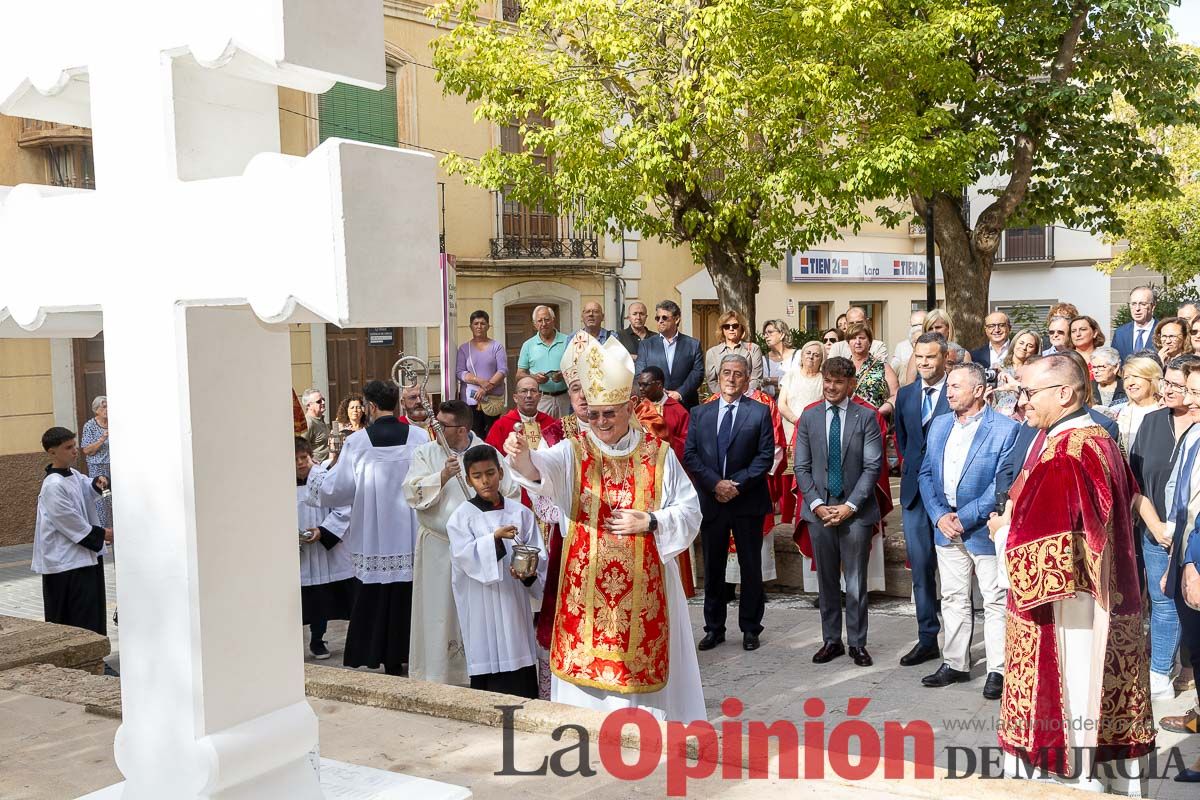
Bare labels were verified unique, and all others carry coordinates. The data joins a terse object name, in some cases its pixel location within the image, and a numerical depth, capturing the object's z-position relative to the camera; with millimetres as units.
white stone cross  1593
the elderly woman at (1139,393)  6836
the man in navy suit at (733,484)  7906
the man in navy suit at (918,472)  7227
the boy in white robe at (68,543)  7445
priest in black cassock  7430
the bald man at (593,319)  10672
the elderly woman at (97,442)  10023
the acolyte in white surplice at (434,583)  6797
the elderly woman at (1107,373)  7922
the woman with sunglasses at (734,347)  10352
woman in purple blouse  11789
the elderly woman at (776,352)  11227
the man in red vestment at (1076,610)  4449
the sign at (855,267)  26750
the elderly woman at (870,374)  9633
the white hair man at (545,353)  10742
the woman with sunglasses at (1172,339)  8305
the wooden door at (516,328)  20625
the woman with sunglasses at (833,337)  11918
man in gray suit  7371
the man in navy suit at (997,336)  9773
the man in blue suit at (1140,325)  9523
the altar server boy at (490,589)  6098
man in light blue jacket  6508
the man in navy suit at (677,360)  10406
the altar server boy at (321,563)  7898
